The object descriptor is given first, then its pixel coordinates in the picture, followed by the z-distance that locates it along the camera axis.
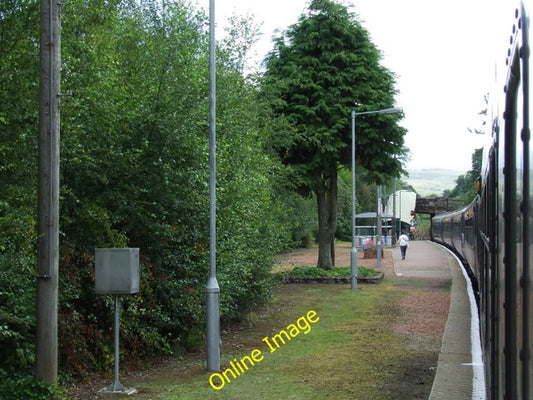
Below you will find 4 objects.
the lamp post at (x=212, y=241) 11.87
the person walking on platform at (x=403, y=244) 42.12
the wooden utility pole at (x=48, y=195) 8.91
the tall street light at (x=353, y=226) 25.02
